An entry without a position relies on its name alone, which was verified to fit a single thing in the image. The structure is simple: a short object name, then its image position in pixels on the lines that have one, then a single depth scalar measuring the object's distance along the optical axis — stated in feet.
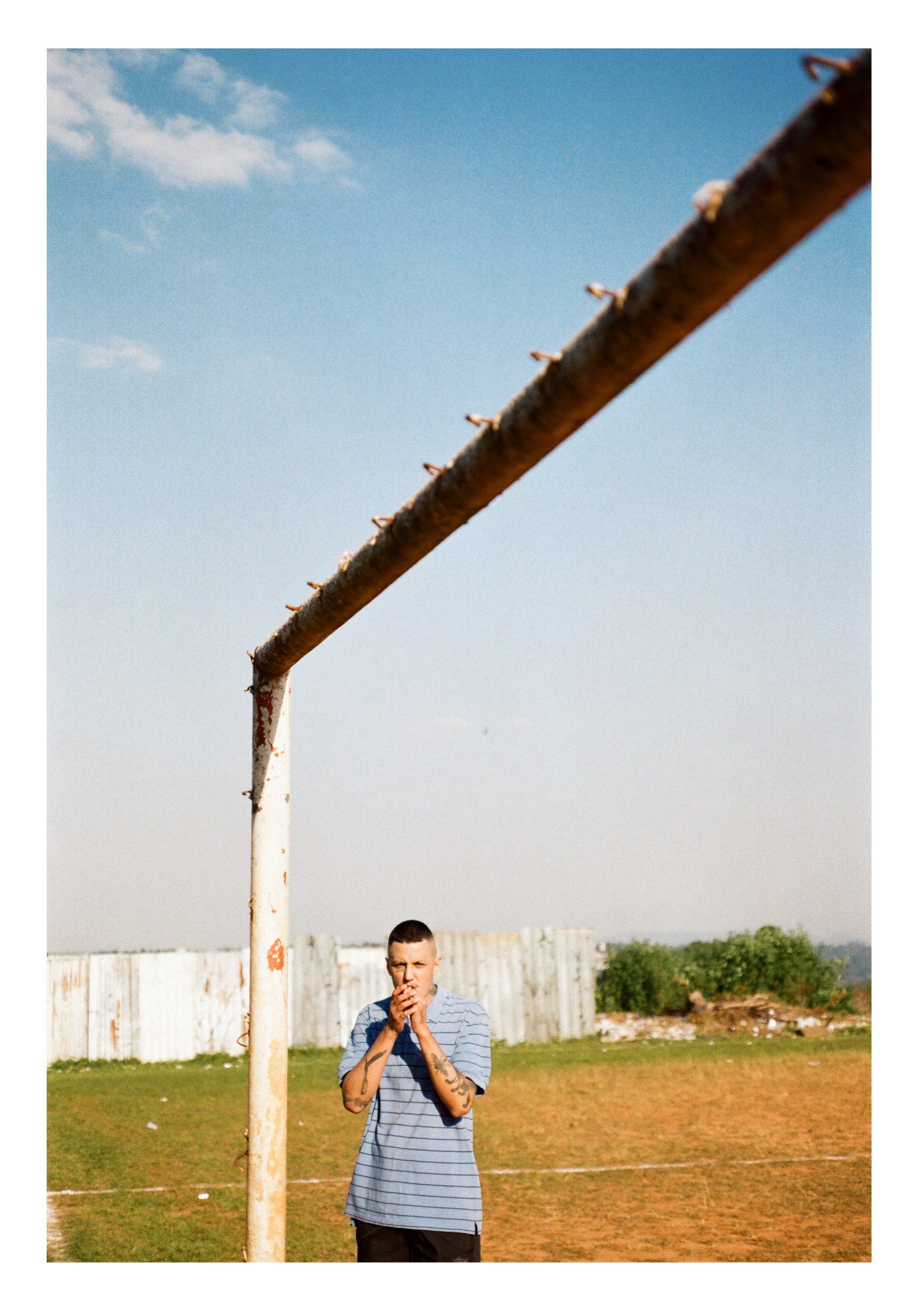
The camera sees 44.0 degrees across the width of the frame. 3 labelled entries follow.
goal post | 6.21
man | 11.05
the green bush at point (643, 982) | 65.82
